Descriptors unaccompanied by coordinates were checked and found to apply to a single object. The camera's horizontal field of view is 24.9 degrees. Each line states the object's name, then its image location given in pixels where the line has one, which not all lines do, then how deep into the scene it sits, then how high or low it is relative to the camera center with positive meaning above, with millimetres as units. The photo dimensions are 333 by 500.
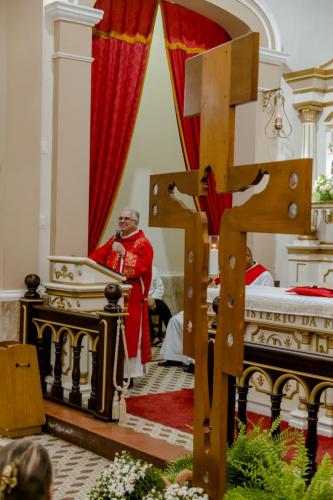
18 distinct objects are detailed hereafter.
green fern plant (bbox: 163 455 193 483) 3492 -1180
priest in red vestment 7363 -545
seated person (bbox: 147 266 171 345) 9711 -1223
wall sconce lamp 9297 +1358
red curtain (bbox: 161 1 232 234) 9180 +2010
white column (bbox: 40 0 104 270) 7043 +764
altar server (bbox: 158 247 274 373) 8016 -1362
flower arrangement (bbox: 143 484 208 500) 2787 -1040
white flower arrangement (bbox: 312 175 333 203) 9312 +353
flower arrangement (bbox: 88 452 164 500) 2971 -1075
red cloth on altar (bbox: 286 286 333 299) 6332 -633
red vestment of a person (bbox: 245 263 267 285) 7957 -597
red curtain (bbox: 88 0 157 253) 8414 +1361
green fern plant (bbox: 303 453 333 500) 2824 -1010
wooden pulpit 5590 -1360
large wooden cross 2791 +0
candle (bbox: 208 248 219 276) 8312 -535
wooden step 4844 -1557
